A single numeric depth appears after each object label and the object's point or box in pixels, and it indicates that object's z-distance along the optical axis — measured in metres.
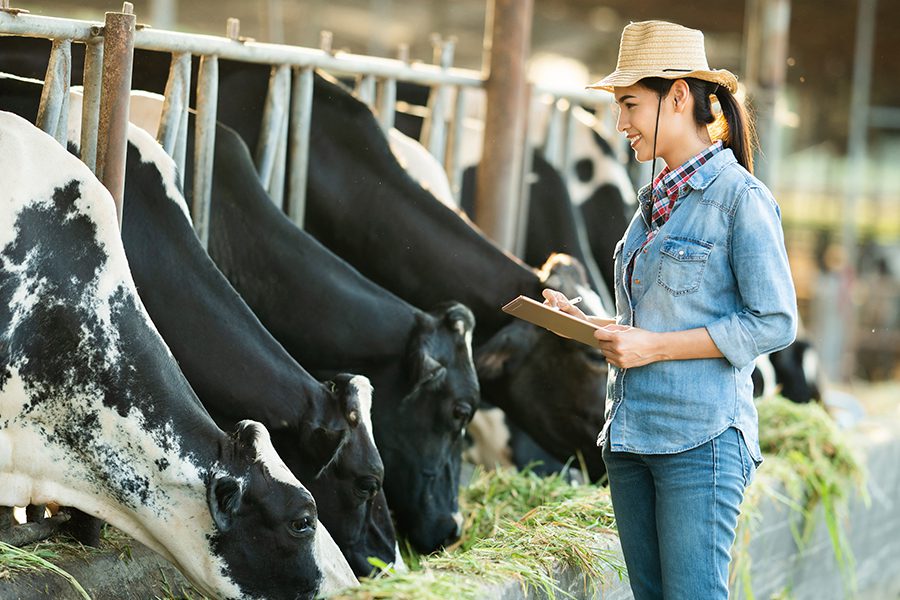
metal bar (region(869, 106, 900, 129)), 30.03
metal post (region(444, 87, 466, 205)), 10.46
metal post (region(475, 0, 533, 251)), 10.35
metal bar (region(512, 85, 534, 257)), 11.36
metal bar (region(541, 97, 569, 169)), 11.92
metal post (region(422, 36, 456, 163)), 10.36
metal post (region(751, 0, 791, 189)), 13.14
